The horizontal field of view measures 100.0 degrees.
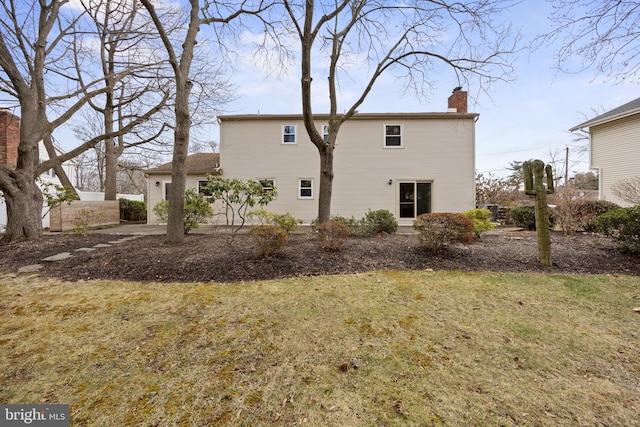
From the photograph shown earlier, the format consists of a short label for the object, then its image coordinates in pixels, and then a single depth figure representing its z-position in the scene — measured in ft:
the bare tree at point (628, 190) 33.50
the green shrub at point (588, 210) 27.53
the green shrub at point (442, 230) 17.43
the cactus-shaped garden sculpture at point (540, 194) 16.62
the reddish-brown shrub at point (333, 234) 18.16
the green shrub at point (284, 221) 24.50
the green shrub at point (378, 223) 27.45
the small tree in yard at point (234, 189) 18.86
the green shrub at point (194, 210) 22.90
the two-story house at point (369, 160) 41.24
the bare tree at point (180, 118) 22.15
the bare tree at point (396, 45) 22.09
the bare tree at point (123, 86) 32.32
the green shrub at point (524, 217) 32.85
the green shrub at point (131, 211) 51.95
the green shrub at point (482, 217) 26.47
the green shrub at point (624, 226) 17.22
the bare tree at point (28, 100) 24.27
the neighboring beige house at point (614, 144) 38.45
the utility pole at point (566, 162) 95.50
